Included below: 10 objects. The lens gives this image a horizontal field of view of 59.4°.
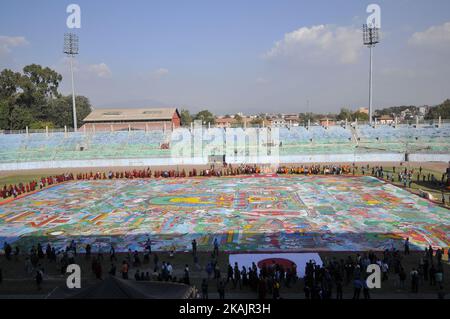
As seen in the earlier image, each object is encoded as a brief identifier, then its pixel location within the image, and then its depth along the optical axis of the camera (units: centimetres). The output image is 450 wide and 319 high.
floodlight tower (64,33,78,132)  6896
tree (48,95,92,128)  9669
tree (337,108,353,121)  12686
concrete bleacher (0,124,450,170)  5281
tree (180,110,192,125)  12471
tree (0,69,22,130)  8598
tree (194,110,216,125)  12457
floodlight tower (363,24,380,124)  6738
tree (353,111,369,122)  12551
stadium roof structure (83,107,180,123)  8681
